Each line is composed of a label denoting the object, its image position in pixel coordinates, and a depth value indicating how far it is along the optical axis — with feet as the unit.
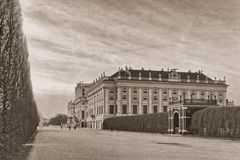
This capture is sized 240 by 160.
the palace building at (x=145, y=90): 307.58
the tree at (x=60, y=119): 622.54
